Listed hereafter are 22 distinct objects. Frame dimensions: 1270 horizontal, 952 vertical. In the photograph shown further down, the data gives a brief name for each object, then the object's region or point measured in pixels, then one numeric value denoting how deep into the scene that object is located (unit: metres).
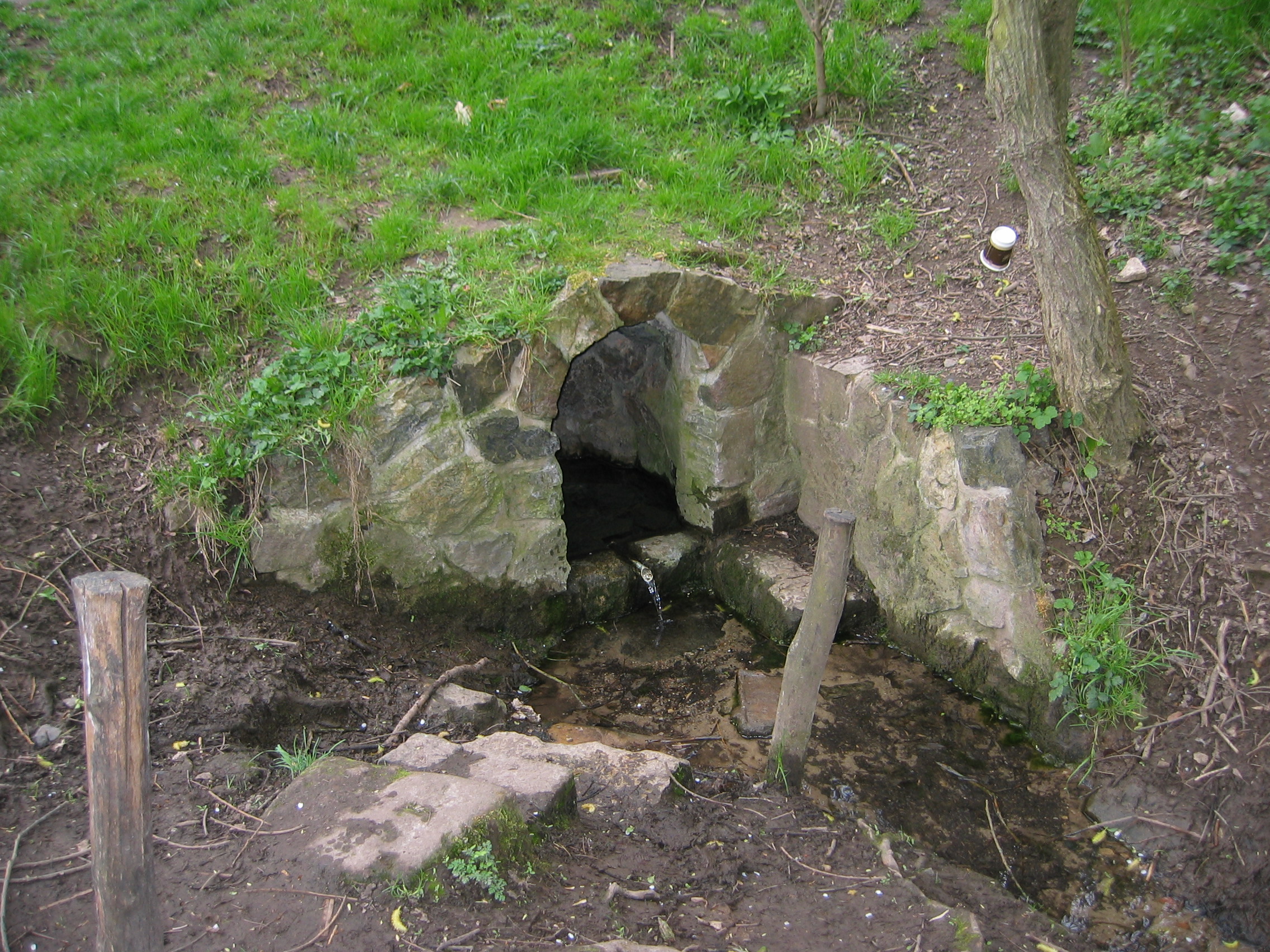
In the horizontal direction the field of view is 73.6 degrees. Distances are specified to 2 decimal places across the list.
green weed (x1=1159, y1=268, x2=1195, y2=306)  4.34
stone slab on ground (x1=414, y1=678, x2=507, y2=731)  3.75
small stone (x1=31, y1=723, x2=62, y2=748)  3.03
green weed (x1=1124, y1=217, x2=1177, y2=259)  4.56
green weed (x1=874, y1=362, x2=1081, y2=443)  3.96
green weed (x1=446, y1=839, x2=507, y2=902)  2.54
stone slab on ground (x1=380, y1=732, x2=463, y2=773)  3.23
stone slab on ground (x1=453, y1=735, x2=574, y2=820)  2.94
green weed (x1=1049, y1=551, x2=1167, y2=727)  3.58
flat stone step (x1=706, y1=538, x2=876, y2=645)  4.64
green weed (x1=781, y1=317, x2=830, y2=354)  4.82
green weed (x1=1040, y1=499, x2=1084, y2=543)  3.91
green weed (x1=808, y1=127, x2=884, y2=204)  5.53
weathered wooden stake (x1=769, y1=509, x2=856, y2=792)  3.02
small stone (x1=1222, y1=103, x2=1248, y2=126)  4.78
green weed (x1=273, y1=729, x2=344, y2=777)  3.08
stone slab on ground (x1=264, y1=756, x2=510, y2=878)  2.55
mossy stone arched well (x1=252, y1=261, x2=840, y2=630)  4.12
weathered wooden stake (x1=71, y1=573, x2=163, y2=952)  1.93
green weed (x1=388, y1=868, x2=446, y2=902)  2.46
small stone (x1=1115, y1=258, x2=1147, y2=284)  4.52
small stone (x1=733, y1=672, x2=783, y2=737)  4.11
